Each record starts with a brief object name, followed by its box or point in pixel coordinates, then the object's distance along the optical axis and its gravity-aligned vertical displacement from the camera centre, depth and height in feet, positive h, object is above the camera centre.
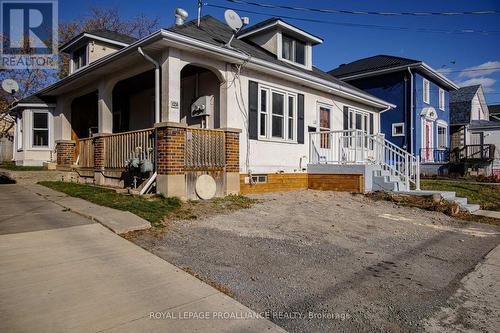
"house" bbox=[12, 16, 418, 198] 25.98 +5.60
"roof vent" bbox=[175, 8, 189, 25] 35.10 +15.71
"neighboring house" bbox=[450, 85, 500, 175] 69.67 +9.07
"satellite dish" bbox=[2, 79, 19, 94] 57.11 +13.67
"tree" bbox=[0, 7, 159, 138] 86.22 +24.39
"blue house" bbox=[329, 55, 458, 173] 67.00 +13.86
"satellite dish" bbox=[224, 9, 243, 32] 31.01 +13.44
